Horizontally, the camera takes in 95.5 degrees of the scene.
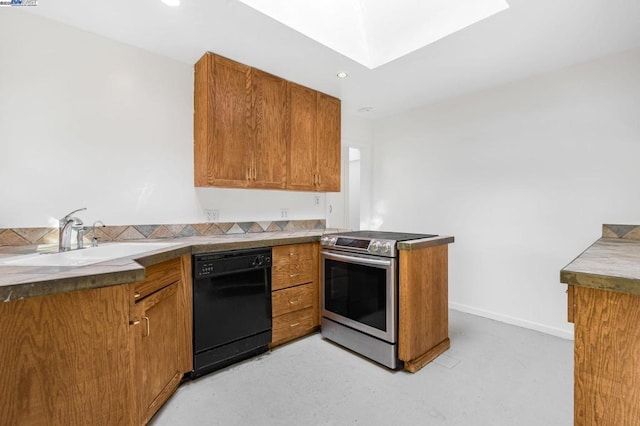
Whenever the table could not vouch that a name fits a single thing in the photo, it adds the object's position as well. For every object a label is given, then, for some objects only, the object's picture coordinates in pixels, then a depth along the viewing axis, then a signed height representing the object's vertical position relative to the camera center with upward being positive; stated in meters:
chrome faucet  1.73 -0.11
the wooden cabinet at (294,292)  2.41 -0.70
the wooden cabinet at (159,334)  1.45 -0.69
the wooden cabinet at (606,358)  0.92 -0.49
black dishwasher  2.00 -0.70
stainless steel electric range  2.11 -0.65
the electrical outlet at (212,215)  2.70 -0.02
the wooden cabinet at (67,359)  0.97 -0.53
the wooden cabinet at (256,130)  2.39 +0.76
